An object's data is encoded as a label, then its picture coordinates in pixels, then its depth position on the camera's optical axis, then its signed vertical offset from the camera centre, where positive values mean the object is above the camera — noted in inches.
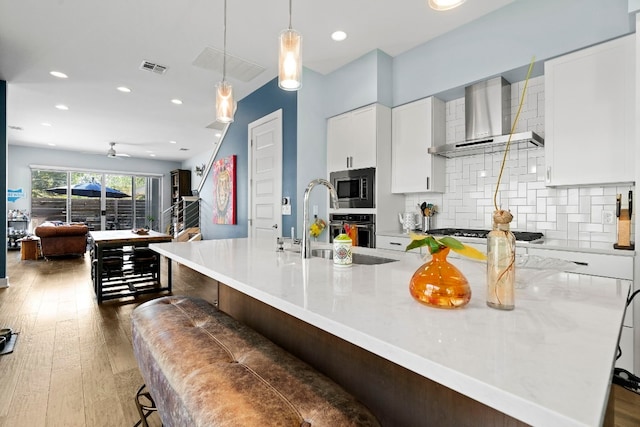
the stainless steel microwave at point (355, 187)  140.9 +12.0
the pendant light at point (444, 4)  56.3 +37.5
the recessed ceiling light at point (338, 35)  124.3 +70.6
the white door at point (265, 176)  165.6 +20.3
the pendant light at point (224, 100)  90.9 +32.5
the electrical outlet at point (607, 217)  98.7 -1.5
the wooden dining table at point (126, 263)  147.3 -25.2
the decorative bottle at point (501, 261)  30.5 -4.7
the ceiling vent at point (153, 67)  150.2 +70.6
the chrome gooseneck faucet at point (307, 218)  63.6 -1.1
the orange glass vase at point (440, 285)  32.0 -7.5
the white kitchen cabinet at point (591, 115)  87.8 +28.7
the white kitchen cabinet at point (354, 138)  139.9 +35.1
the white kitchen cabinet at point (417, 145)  132.2 +29.3
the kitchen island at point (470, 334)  18.6 -9.9
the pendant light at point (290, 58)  68.3 +33.8
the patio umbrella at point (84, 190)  355.3 +26.3
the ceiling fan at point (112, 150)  312.6 +62.2
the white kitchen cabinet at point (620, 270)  79.4 -14.9
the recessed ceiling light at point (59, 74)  158.7 +70.6
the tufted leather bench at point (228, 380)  30.9 -19.2
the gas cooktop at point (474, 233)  98.7 -7.3
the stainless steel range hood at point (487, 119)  114.2 +34.9
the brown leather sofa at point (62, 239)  254.5 -21.8
